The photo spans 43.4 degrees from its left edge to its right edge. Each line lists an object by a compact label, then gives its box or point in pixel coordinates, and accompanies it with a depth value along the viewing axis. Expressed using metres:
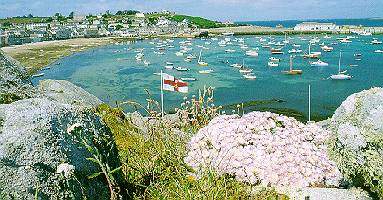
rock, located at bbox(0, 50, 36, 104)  5.73
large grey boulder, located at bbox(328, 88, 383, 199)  4.94
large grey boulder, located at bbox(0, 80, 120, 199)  4.32
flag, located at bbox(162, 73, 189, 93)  12.62
